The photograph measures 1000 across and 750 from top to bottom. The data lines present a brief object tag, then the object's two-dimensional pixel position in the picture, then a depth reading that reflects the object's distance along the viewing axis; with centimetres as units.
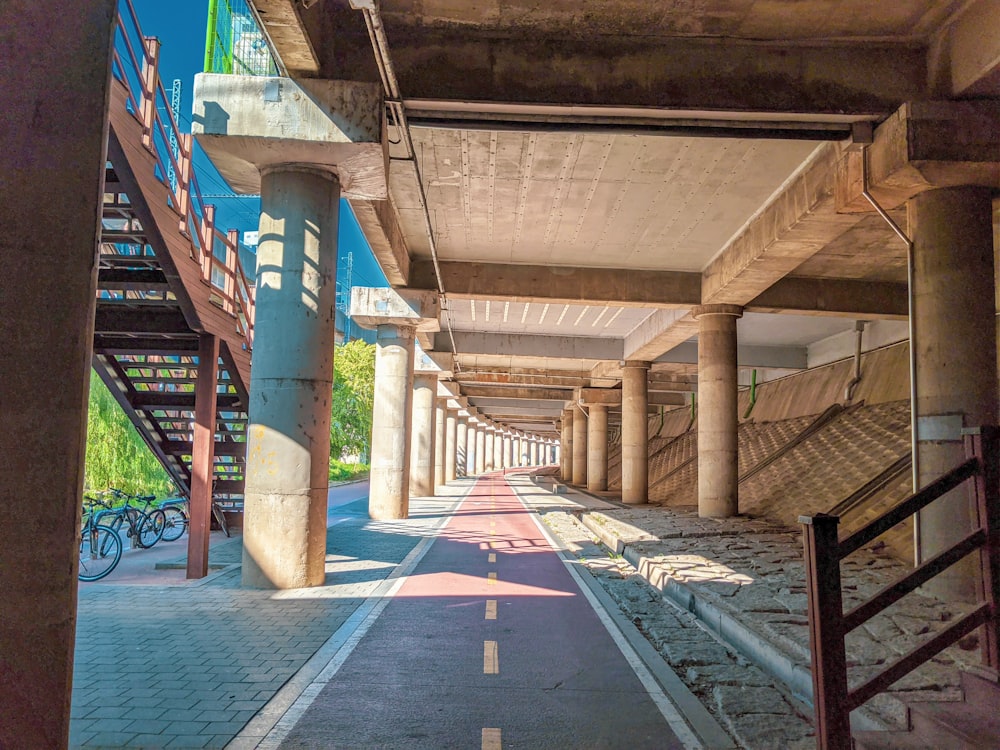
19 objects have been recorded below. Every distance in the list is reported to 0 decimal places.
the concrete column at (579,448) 5438
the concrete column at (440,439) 4566
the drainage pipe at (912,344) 992
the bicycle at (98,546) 1186
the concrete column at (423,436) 3378
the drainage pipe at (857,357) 2658
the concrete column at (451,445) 5050
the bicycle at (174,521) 1619
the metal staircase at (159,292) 934
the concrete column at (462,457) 6938
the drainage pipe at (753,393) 3766
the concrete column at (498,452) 10890
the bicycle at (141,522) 1415
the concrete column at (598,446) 4384
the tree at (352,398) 5009
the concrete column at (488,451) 9361
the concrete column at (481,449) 8588
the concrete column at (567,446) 6153
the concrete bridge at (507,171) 335
